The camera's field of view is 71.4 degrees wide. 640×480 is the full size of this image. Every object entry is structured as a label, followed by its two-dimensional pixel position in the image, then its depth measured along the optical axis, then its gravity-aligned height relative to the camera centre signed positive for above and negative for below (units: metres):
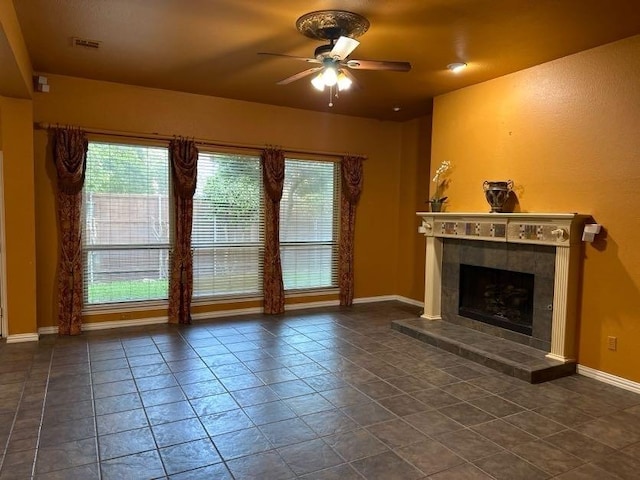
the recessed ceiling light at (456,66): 4.24 +1.46
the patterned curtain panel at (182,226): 5.41 -0.15
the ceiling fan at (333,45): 3.20 +1.29
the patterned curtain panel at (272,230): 5.95 -0.20
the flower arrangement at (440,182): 5.34 +0.44
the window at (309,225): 6.29 -0.13
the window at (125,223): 5.14 -0.12
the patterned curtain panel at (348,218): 6.53 -0.03
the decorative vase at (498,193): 4.48 +0.26
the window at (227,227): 5.71 -0.17
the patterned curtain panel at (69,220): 4.83 -0.09
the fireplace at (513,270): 3.93 -0.52
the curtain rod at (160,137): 4.94 +0.91
